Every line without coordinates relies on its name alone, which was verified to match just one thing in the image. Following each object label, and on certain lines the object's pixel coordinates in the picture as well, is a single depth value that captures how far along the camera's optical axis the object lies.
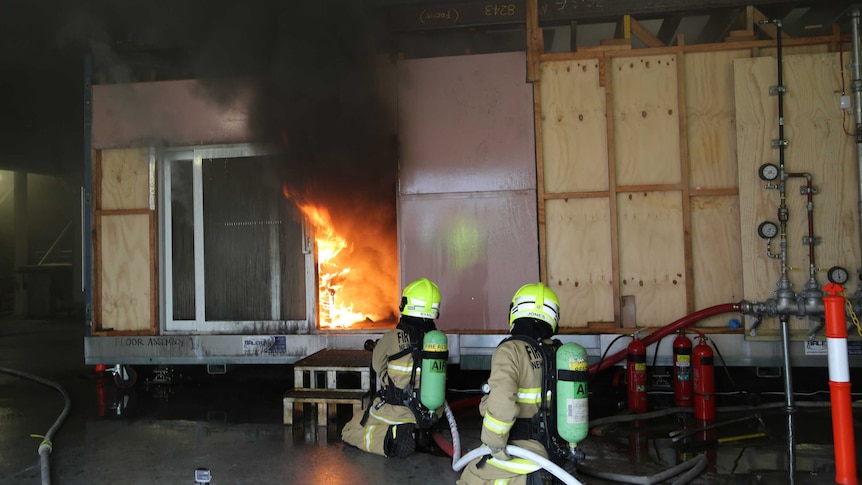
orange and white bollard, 3.82
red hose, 6.40
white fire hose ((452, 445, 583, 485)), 3.36
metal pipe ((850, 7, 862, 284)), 6.27
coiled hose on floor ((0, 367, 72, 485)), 4.47
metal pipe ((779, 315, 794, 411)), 5.98
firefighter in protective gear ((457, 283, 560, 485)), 3.45
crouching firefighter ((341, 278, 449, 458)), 4.93
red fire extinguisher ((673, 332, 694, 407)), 6.19
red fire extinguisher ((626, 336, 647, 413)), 6.22
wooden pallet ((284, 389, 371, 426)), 5.99
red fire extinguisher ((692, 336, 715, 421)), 5.96
